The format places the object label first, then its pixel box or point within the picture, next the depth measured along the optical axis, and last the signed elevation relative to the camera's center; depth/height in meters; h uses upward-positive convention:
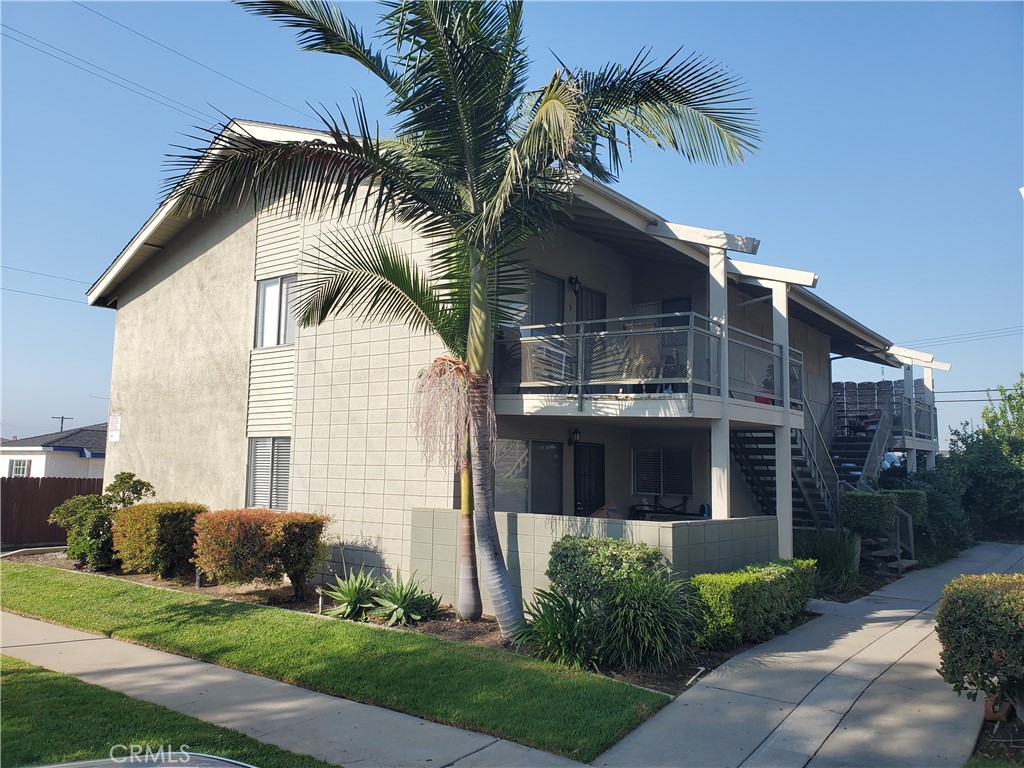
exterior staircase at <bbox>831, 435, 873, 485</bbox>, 18.19 +0.70
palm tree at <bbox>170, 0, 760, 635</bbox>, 8.69 +3.85
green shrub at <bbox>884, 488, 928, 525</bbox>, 15.96 -0.42
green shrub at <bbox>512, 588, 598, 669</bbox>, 8.20 -1.73
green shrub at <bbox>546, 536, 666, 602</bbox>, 8.77 -1.03
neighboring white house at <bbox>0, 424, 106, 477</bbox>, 30.05 +0.30
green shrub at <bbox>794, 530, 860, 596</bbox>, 12.91 -1.35
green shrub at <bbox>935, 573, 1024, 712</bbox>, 6.05 -1.24
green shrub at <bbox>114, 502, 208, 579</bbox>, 13.77 -1.30
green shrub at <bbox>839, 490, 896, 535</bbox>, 14.21 -0.57
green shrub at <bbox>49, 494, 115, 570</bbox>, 14.88 -1.38
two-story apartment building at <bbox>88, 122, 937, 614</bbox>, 11.14 +1.32
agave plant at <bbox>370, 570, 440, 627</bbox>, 10.13 -1.78
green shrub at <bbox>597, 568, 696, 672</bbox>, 8.12 -1.60
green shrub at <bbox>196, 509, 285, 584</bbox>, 11.54 -1.23
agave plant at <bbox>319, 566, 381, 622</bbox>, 10.63 -1.77
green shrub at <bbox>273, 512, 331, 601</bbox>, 11.71 -1.18
